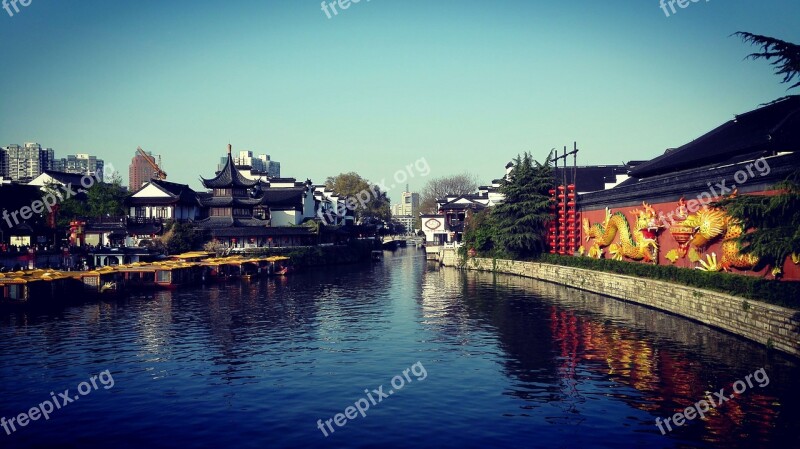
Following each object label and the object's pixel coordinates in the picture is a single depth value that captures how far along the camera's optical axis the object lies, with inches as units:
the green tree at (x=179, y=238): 2760.8
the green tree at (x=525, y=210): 2406.5
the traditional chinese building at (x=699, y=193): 1163.3
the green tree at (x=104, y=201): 3221.0
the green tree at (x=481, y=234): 2869.1
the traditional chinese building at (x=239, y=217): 2994.6
